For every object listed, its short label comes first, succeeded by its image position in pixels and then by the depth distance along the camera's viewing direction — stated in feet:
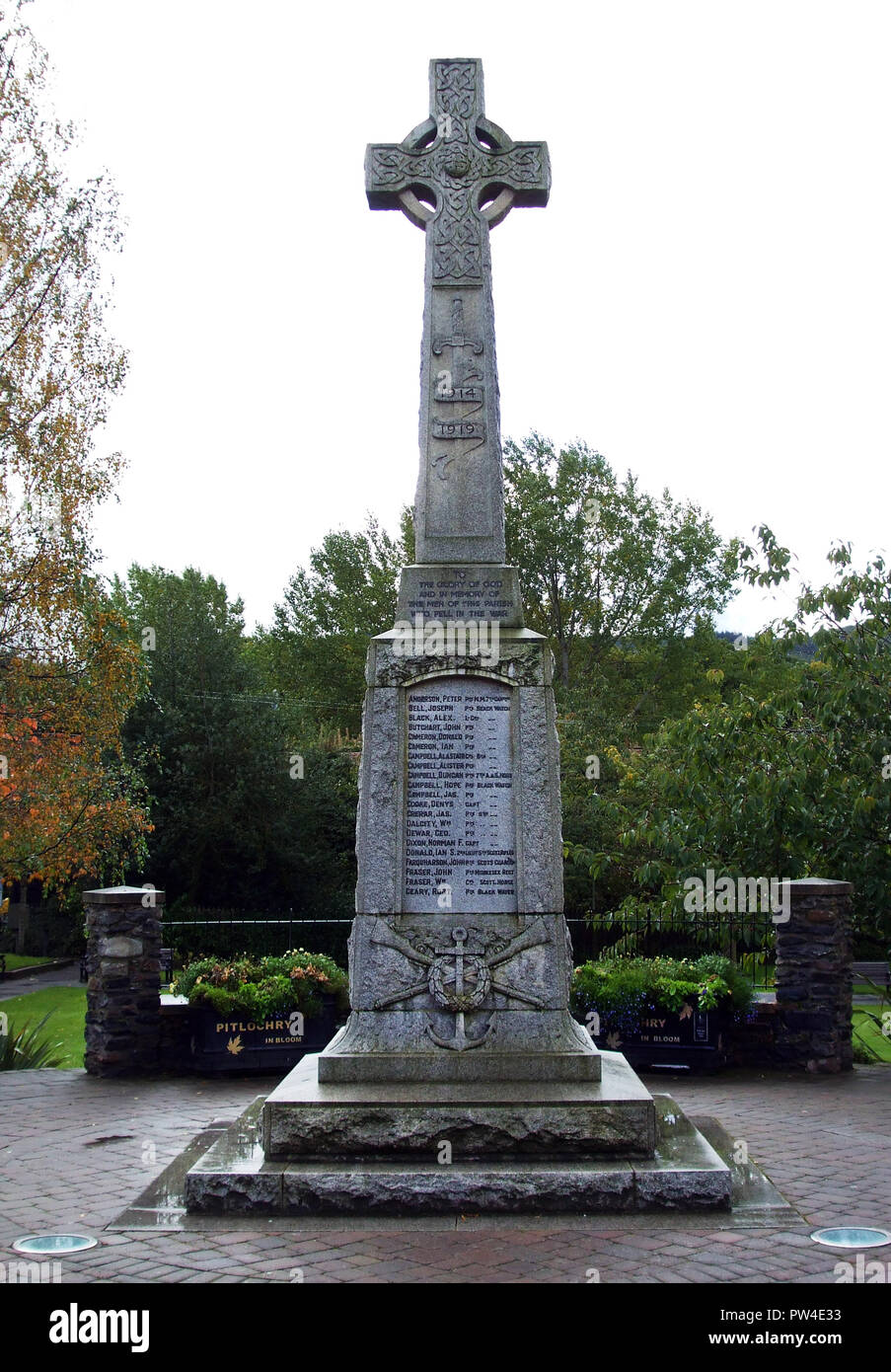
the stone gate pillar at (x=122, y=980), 36.55
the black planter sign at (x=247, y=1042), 36.45
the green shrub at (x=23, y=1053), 38.73
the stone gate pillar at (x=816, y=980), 37.29
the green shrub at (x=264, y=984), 36.52
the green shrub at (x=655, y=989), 37.42
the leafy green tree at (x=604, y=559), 118.93
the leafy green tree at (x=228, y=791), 90.58
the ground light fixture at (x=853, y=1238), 18.69
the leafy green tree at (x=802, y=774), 42.86
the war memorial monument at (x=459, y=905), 20.76
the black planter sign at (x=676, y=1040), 37.45
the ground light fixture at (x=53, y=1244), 18.70
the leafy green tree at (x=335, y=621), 122.62
